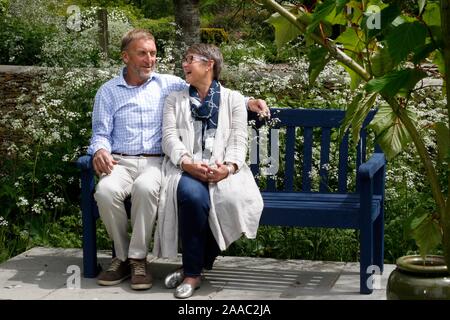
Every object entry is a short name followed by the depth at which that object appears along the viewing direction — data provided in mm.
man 5363
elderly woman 5230
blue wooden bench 5176
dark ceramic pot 3807
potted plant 2814
